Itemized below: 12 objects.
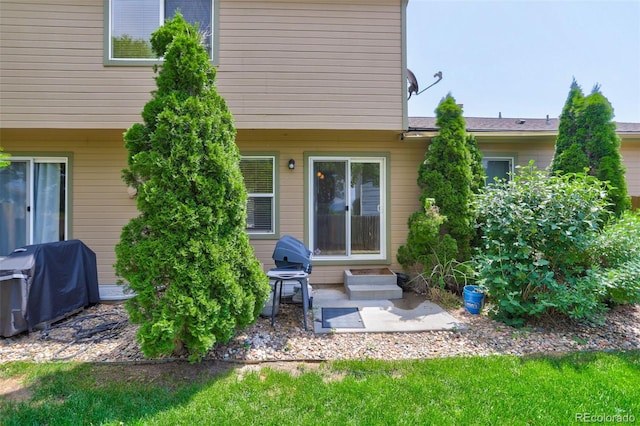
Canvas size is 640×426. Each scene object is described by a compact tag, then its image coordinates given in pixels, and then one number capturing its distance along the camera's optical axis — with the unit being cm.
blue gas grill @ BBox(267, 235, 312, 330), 374
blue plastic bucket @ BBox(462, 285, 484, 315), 429
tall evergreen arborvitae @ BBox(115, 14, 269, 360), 263
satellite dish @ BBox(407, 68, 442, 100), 786
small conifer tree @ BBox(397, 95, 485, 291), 506
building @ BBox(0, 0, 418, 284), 481
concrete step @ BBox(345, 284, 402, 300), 496
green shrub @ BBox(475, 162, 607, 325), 371
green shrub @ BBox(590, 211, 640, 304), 355
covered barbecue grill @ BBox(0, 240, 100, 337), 354
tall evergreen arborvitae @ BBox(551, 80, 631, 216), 501
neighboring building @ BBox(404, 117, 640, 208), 582
